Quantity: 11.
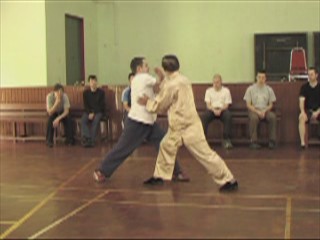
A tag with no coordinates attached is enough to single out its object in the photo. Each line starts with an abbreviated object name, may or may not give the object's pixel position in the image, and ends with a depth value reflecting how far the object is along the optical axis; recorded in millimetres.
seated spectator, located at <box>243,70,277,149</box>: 11766
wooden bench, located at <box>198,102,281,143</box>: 12312
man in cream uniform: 7355
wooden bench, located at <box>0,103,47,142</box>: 13500
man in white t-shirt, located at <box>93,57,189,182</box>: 7867
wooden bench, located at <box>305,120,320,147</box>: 11676
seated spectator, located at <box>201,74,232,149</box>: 11938
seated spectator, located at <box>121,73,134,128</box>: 12195
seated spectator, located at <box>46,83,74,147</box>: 12711
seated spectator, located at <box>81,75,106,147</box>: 12664
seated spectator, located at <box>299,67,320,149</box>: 11586
